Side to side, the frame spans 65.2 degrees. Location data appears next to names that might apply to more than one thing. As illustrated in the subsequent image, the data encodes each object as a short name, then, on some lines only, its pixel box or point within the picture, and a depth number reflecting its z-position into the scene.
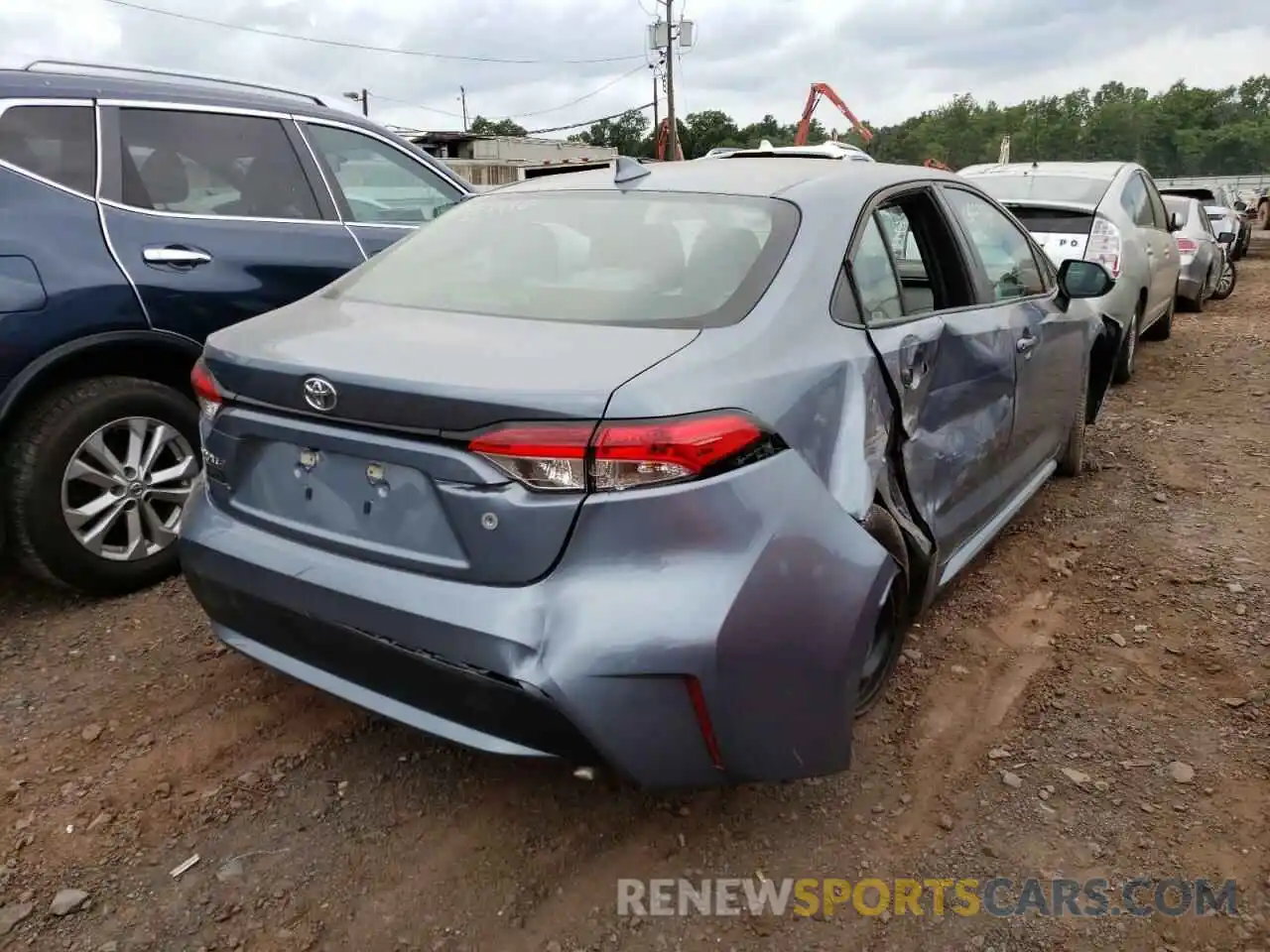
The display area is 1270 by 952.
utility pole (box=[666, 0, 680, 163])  35.78
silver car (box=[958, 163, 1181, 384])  6.57
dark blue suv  3.24
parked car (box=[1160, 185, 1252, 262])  14.81
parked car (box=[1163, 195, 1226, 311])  10.23
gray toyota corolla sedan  1.92
